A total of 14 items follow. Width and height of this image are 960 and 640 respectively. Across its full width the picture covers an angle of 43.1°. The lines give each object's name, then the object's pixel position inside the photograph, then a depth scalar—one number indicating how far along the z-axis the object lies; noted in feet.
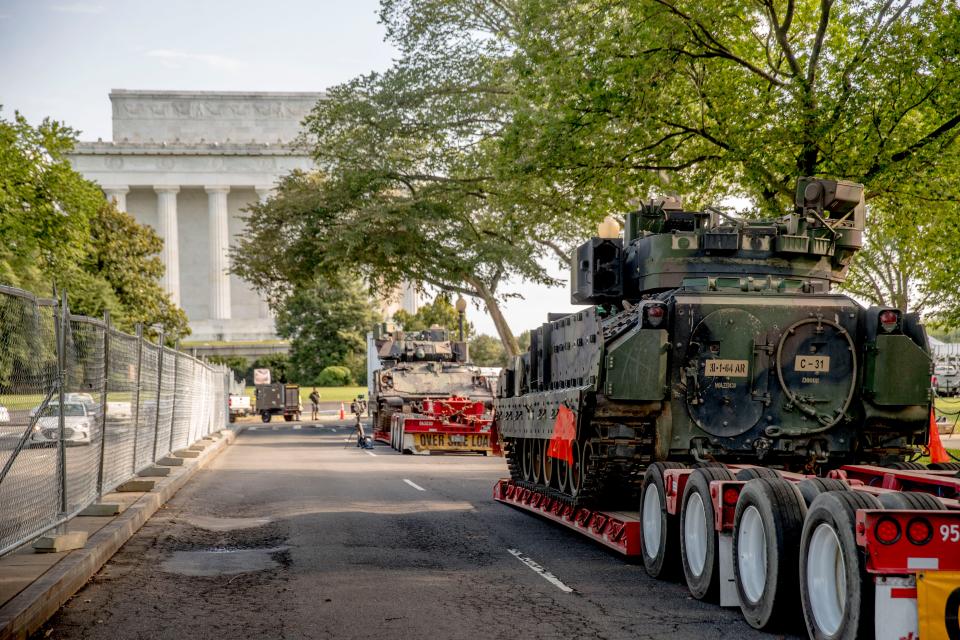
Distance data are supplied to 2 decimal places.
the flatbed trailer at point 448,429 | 97.09
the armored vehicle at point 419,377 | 113.60
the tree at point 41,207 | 131.34
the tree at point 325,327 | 263.29
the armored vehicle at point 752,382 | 36.19
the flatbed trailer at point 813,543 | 20.74
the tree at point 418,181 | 111.86
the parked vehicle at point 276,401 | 189.98
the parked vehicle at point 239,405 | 191.90
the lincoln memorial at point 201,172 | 312.29
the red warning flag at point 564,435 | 38.68
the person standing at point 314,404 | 187.01
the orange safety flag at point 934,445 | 37.86
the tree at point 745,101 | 63.87
